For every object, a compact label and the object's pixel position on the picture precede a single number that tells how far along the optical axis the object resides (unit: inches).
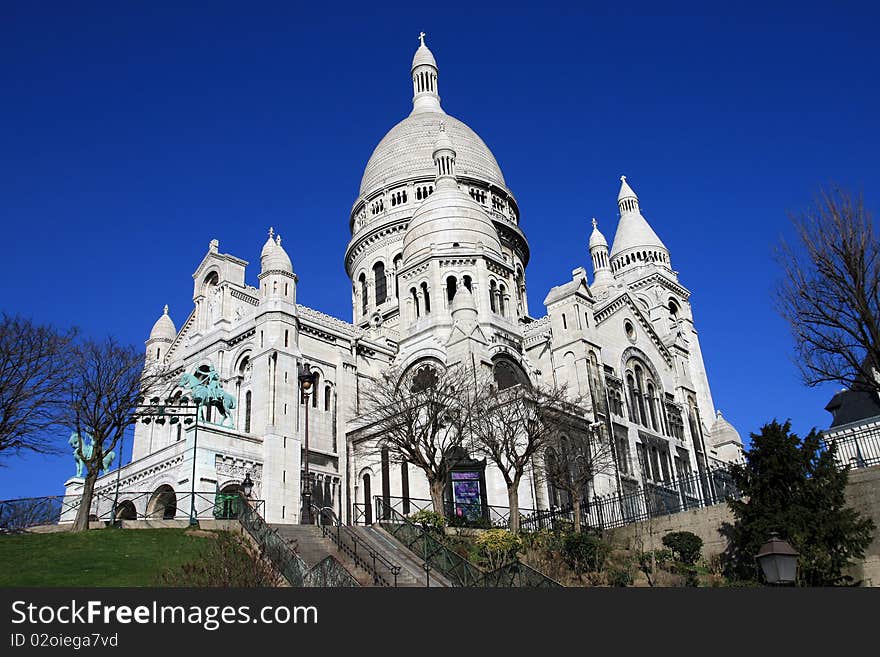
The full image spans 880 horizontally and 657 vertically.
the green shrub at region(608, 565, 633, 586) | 1134.4
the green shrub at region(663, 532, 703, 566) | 1251.8
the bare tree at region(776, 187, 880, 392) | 1016.9
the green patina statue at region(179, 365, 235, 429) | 1676.9
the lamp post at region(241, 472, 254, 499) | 1511.2
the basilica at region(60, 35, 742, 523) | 1760.0
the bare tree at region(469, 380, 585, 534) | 1519.4
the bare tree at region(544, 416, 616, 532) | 1608.0
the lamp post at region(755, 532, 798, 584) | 585.0
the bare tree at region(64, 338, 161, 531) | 1441.9
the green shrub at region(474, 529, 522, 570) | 1187.9
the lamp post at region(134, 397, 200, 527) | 1368.1
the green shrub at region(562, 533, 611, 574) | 1243.8
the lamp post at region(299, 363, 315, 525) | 1474.2
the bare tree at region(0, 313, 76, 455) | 1379.2
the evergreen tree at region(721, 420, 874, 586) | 1002.7
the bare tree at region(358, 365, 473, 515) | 1515.7
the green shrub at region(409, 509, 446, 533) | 1317.7
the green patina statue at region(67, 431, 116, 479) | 1838.8
